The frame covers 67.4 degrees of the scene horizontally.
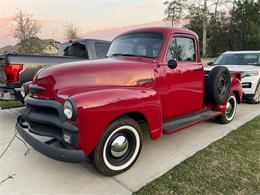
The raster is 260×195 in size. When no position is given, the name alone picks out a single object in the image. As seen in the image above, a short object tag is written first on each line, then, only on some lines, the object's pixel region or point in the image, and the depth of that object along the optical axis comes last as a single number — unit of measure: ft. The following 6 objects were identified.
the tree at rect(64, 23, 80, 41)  90.66
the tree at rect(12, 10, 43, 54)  60.03
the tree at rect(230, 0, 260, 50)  97.03
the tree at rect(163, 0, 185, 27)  114.27
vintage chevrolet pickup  7.63
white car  19.08
